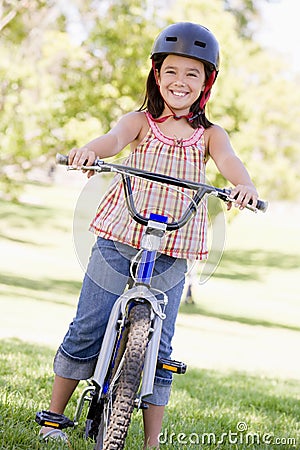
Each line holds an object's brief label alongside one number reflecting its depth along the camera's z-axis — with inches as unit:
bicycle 189.4
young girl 219.6
